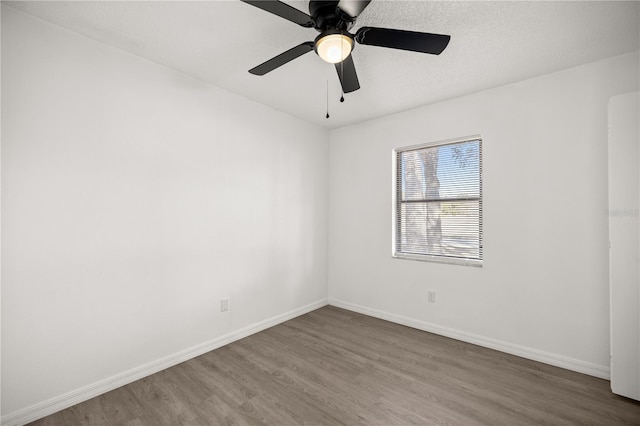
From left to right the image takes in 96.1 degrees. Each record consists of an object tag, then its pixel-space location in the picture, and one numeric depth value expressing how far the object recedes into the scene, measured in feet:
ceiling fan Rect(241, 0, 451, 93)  4.91
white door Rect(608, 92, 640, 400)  6.96
